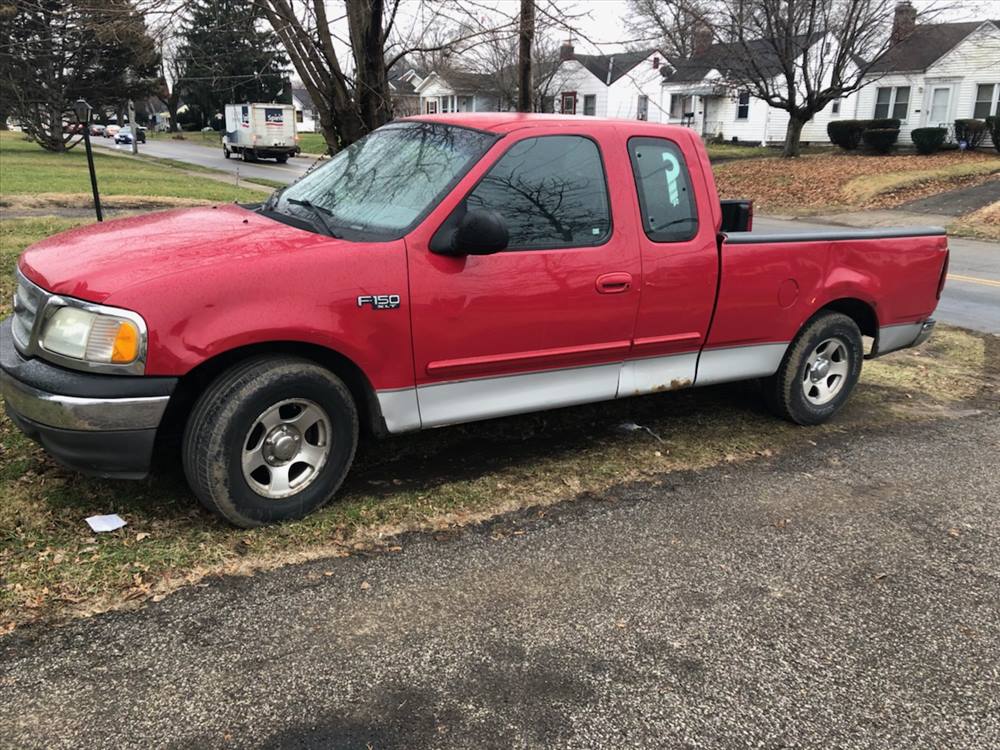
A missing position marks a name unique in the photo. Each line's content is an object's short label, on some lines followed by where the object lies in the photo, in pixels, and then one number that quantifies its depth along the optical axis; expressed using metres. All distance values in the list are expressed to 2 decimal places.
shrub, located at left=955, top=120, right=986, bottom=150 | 31.75
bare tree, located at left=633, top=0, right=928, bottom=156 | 29.09
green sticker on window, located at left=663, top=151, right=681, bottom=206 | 4.50
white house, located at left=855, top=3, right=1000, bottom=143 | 33.47
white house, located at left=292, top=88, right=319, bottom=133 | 89.23
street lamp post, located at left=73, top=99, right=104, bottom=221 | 10.27
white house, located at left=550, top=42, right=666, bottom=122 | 47.94
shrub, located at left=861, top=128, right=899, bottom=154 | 33.47
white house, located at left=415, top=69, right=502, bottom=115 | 48.66
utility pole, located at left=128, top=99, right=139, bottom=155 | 39.89
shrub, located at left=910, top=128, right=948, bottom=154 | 32.06
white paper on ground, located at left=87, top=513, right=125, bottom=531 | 3.53
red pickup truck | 3.24
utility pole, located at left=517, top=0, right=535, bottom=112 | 8.36
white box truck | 39.34
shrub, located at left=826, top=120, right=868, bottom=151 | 35.56
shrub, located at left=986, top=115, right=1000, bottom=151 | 30.42
